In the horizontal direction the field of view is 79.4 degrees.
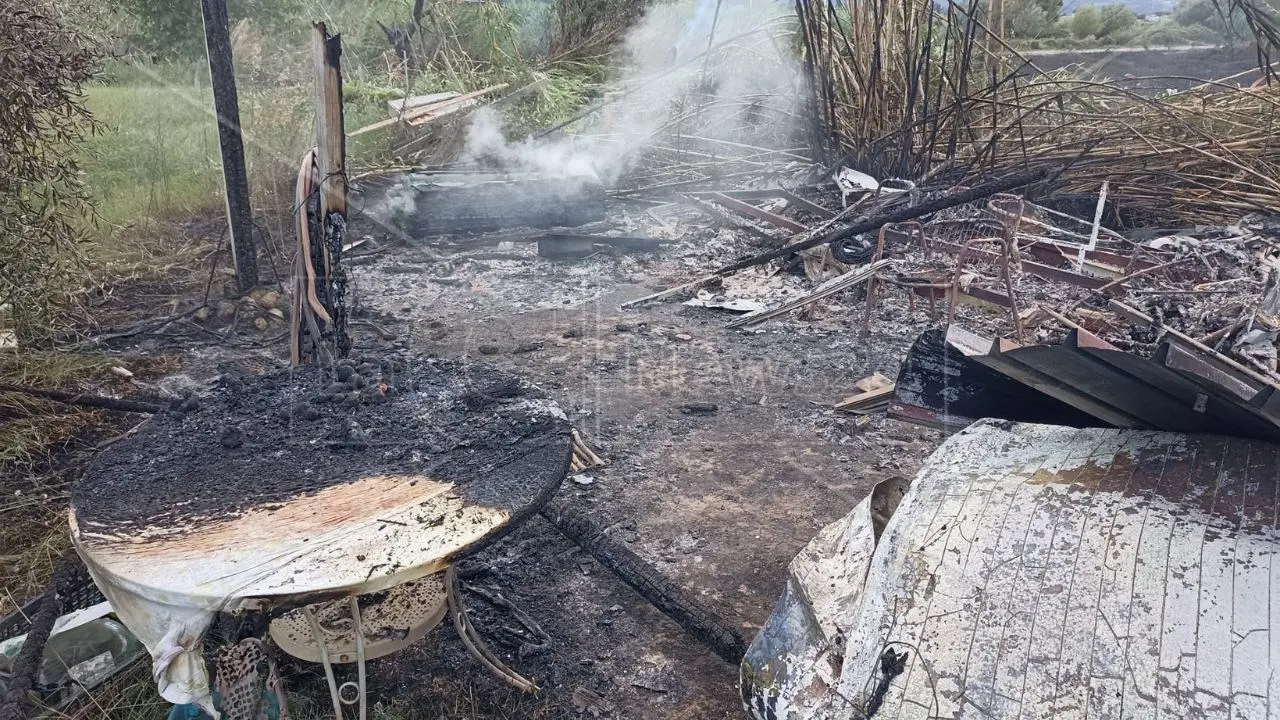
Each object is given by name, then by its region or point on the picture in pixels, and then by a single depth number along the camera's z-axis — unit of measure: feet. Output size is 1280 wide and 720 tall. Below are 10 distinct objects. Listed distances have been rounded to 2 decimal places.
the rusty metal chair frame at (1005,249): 18.85
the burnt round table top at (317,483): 6.53
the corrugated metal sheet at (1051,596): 5.71
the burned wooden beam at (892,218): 21.35
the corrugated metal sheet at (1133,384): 6.32
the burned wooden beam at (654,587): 9.51
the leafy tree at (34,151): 14.94
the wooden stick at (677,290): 24.11
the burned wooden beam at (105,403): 13.25
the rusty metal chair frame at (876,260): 21.20
